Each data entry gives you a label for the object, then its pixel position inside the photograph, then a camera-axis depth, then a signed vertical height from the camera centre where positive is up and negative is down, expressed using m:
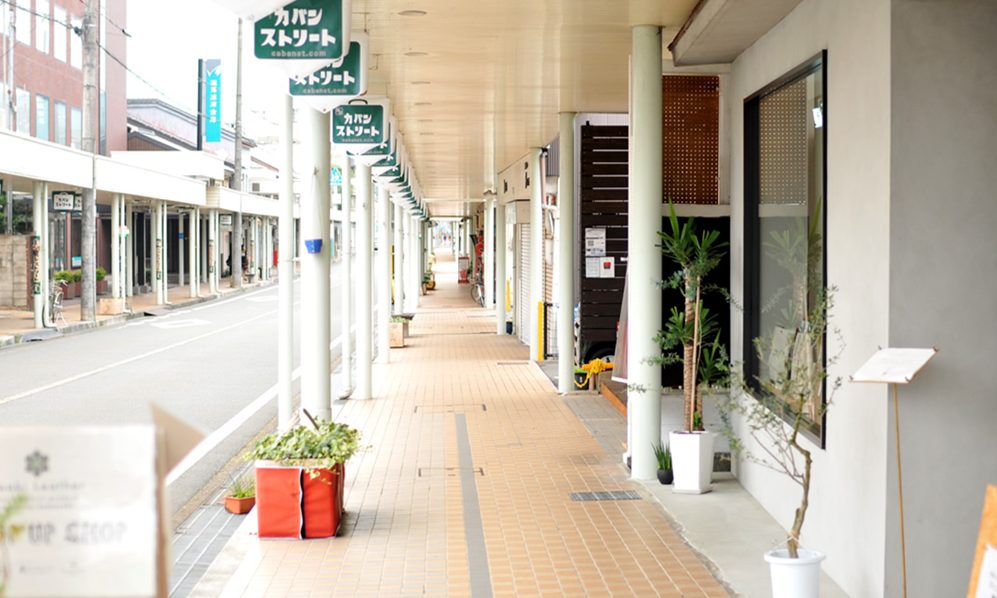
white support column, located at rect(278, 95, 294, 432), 9.59 -0.11
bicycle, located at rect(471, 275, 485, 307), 41.59 -0.89
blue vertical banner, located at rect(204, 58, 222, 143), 47.97 +6.88
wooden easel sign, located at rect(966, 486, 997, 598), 3.67 -0.91
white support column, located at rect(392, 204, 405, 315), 29.20 +0.17
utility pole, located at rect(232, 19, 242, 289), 46.16 +1.68
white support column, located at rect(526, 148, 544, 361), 20.77 +0.38
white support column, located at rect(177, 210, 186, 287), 44.50 +0.06
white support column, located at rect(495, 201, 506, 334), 27.86 -0.02
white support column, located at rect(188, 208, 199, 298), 39.69 +0.34
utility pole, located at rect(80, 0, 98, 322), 28.59 +2.46
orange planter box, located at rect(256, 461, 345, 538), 7.96 -1.63
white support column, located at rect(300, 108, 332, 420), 9.34 -0.15
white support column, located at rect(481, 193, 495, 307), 35.44 +0.47
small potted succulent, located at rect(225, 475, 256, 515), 9.12 -1.81
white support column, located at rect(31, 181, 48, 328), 25.53 +0.46
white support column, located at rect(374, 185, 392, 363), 20.06 -0.10
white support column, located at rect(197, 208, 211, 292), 52.34 +1.13
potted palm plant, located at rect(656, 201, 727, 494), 9.34 -0.64
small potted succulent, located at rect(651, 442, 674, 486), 9.78 -1.64
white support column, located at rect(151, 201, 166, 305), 36.16 +0.23
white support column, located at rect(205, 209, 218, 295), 43.59 +0.47
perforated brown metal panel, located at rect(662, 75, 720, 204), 11.51 +1.25
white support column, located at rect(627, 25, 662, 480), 9.91 +0.05
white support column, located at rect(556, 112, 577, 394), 15.74 +0.11
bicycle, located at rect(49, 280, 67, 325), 27.81 -0.89
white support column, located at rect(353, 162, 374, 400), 15.73 -0.21
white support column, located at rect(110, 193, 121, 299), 31.42 +0.52
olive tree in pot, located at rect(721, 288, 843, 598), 5.85 -0.83
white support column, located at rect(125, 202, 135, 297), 35.56 +0.49
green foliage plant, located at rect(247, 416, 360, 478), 7.98 -1.24
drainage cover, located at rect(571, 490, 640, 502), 9.34 -1.82
